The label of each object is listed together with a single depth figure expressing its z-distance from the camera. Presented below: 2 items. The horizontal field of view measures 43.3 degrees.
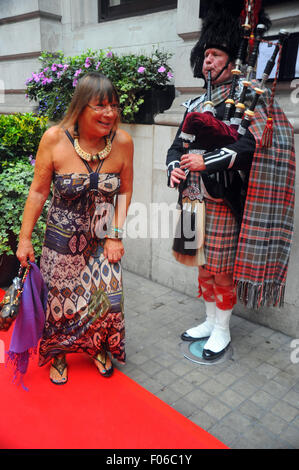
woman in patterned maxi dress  2.35
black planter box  4.22
